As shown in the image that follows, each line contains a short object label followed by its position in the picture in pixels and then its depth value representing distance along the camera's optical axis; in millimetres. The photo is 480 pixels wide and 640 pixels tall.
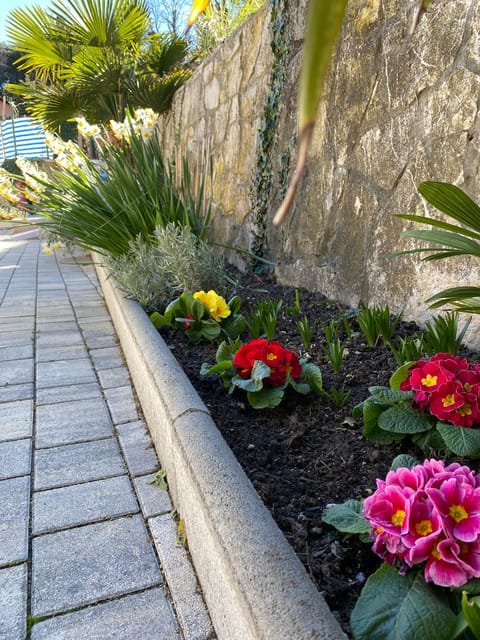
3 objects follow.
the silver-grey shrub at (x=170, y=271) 2850
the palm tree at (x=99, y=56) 6594
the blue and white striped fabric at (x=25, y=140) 15586
